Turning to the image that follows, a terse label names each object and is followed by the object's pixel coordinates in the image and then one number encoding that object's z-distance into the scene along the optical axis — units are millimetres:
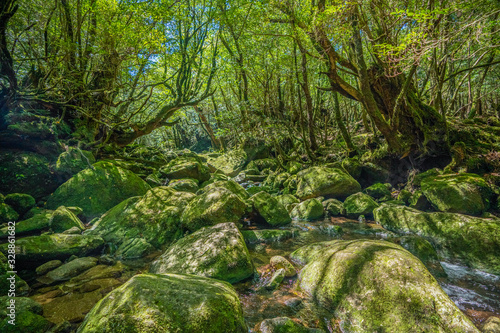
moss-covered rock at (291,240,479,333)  2523
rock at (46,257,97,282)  4000
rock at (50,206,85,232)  5559
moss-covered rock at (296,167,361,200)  9484
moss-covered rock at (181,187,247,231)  5633
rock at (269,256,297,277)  4129
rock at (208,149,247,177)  17162
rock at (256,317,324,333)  2643
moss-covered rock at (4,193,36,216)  6000
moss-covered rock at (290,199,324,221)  7813
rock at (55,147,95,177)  7859
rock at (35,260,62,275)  4145
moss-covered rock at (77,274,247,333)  2074
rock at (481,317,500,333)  2633
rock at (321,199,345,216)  8250
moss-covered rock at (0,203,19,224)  5497
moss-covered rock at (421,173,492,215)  6457
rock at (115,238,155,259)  5031
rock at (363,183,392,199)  9494
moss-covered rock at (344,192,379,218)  7809
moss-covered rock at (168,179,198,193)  8984
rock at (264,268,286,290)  3764
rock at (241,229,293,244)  5891
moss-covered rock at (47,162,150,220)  6887
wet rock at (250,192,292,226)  7039
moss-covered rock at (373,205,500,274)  4316
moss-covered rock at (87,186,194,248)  5523
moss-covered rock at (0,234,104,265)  4203
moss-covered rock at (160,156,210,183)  11305
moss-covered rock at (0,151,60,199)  6797
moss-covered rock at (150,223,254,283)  3807
